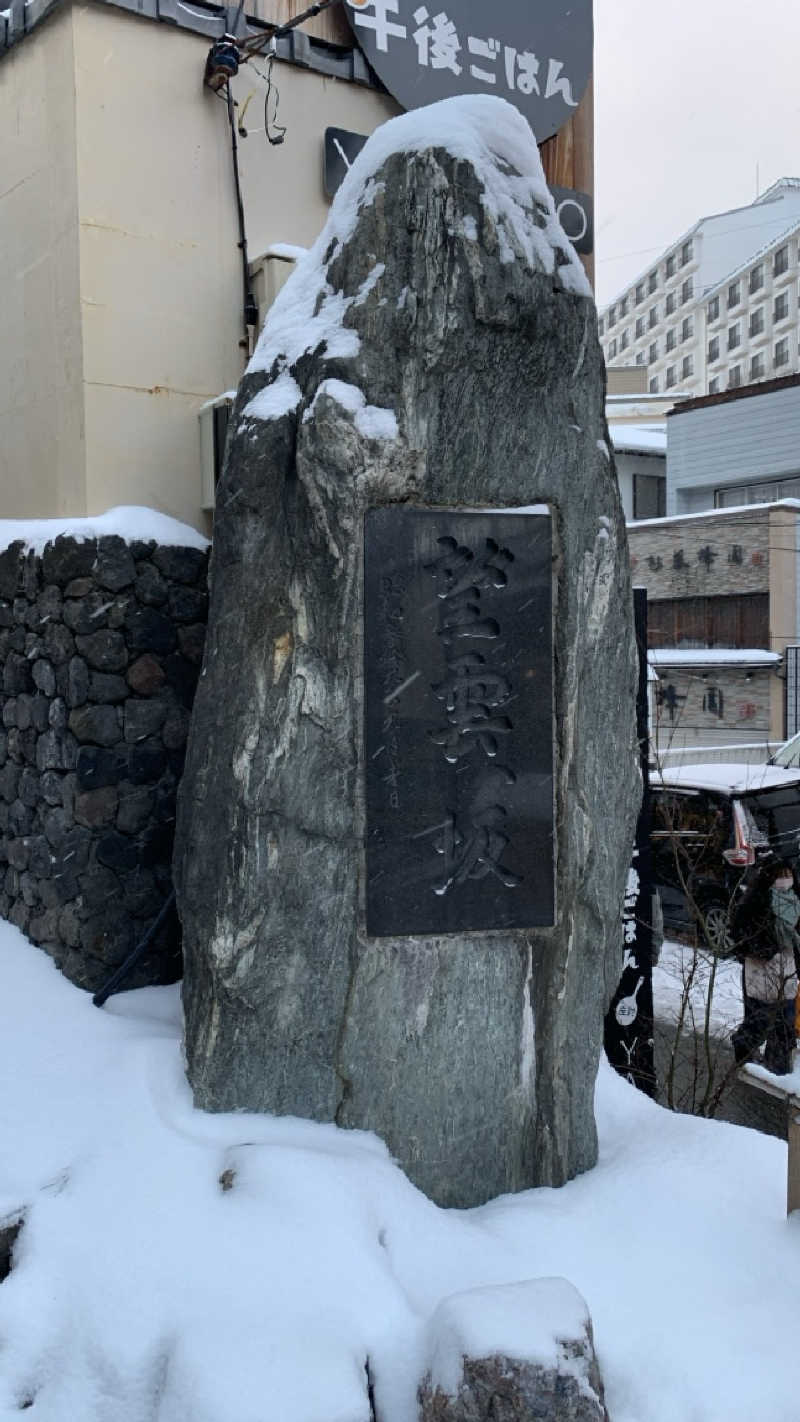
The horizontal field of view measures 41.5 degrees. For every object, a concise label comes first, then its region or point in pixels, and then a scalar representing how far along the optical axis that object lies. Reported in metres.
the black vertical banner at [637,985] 7.02
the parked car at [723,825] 10.57
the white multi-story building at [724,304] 54.22
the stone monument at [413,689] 4.45
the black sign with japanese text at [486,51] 7.27
